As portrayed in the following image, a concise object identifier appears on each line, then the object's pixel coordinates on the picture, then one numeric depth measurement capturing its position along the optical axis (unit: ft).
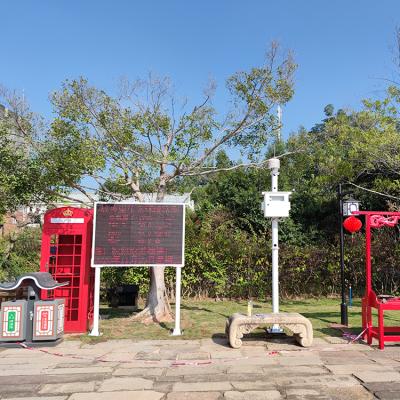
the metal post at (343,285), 26.45
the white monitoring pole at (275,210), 24.22
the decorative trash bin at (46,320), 21.79
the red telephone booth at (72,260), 25.54
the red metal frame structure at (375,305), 20.58
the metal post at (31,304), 21.80
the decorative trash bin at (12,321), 21.62
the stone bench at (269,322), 20.92
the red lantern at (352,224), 25.93
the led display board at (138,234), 24.93
